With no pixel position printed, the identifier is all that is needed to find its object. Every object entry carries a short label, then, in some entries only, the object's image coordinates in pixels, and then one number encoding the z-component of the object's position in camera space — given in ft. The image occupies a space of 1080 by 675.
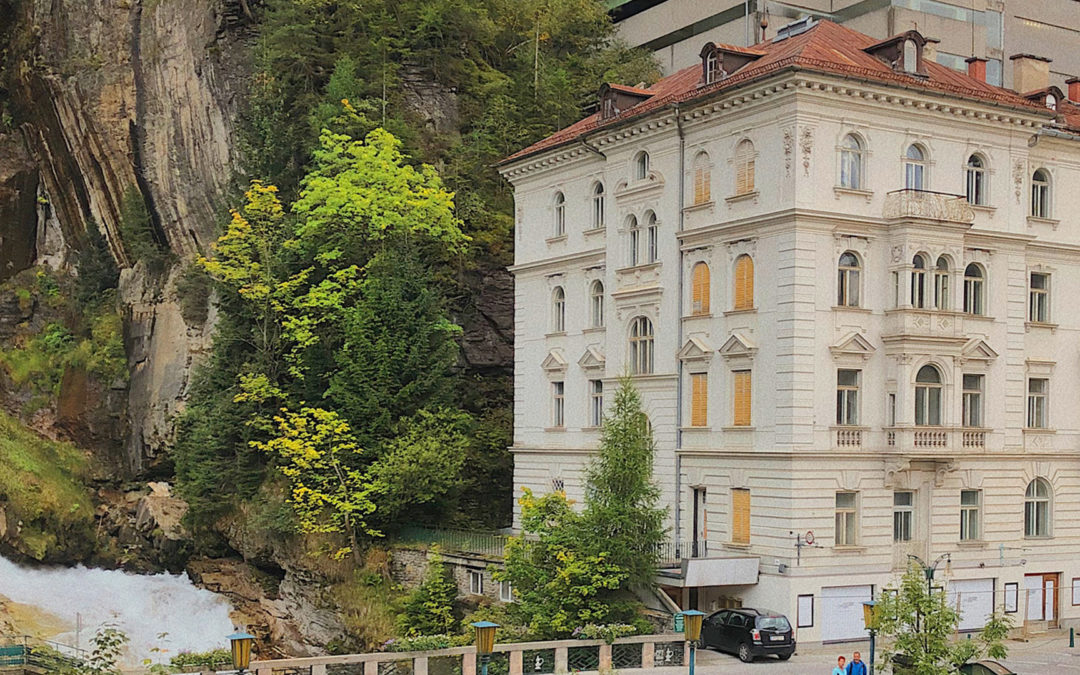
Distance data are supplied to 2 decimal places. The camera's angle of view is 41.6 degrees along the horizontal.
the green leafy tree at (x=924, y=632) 88.07
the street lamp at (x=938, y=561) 130.01
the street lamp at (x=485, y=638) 99.71
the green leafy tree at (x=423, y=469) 165.37
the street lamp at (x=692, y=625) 98.94
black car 119.48
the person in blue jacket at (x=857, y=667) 93.76
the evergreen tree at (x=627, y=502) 129.49
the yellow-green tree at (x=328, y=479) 165.58
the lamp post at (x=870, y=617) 99.90
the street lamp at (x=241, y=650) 88.28
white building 128.88
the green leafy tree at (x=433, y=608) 150.20
